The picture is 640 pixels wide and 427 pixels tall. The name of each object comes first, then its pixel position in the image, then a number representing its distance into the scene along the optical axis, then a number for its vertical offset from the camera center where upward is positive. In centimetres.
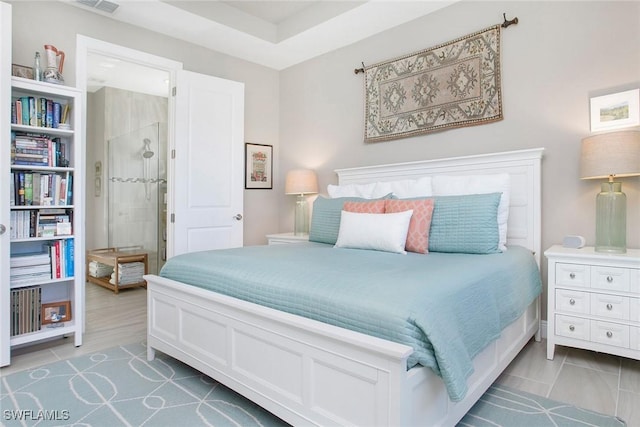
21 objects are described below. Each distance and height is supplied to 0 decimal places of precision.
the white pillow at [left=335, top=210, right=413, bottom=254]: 243 -16
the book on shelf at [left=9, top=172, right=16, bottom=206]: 247 +11
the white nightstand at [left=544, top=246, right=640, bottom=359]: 208 -53
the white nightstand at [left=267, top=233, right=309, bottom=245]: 368 -31
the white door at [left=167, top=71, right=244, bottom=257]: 359 +41
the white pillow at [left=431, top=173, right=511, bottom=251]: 257 +15
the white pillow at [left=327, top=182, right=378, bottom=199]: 334 +16
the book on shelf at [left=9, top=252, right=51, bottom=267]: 250 -35
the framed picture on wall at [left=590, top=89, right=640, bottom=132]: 234 +62
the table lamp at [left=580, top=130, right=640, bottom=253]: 217 +21
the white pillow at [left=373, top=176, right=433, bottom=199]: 297 +16
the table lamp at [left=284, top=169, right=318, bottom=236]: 401 +20
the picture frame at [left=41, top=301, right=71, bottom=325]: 266 -75
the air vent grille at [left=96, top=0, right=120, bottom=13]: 301 +161
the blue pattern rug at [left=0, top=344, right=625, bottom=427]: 169 -95
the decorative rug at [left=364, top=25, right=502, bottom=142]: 293 +101
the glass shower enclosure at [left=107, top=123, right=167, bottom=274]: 504 +22
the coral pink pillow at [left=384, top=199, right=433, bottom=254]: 244 -11
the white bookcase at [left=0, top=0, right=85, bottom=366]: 232 -5
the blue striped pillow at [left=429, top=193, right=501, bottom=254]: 231 -10
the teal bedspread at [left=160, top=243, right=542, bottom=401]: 128 -35
